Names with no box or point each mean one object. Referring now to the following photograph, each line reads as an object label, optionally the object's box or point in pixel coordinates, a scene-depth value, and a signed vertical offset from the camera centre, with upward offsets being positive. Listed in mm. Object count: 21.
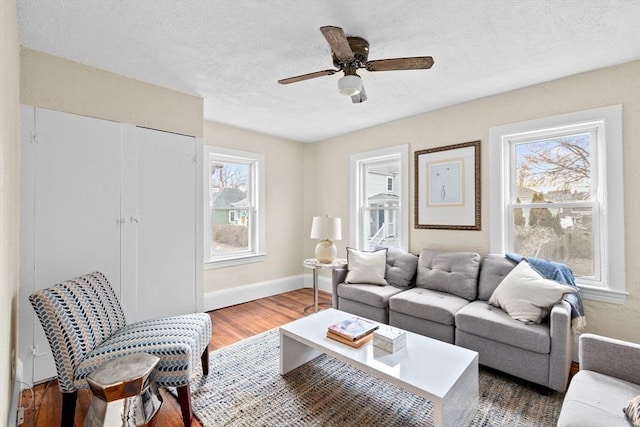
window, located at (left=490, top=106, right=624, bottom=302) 2371 +189
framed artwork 3148 +329
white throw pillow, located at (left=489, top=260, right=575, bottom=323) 2139 -607
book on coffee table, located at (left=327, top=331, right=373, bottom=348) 1977 -866
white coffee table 1521 -896
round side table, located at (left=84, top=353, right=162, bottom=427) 1479 -921
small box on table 1889 -823
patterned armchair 1612 -754
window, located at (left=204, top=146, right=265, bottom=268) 3824 +130
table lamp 3629 -236
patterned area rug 1802 -1259
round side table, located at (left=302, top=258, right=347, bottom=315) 3547 -607
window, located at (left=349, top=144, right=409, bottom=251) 3754 +240
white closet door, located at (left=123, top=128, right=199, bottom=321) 2648 -62
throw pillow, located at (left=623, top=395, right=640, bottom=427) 1166 -817
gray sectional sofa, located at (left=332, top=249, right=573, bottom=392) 2006 -825
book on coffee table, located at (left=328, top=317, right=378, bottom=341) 2030 -829
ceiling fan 1836 +1015
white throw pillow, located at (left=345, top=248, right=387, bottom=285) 3322 -596
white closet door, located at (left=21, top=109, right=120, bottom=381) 2146 +115
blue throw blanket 2096 -513
